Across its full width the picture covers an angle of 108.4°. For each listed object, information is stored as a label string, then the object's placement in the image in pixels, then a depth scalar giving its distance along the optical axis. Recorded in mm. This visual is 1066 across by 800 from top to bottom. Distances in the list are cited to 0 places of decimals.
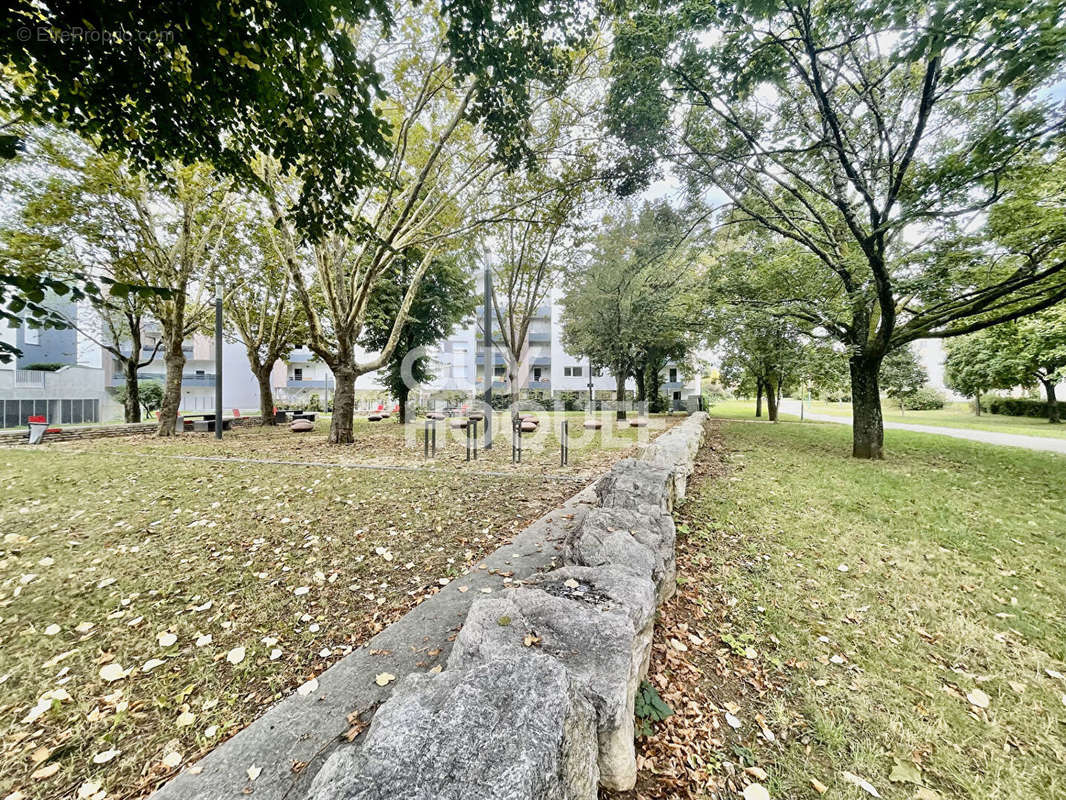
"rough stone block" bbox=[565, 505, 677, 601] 2836
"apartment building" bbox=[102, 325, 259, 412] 34375
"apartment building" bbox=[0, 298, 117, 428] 17141
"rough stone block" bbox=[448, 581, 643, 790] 1651
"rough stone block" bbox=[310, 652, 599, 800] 1085
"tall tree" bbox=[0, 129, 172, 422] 9859
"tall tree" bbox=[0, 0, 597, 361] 3082
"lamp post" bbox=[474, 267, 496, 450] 9855
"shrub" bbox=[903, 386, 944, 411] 36559
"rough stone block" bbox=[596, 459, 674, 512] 4133
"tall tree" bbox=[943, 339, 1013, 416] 21484
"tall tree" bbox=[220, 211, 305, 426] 14258
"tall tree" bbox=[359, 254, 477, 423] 17859
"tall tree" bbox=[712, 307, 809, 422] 9477
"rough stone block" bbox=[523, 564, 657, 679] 2166
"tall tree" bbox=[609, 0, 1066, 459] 4680
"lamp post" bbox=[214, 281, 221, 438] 12250
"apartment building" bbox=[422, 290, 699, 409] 32219
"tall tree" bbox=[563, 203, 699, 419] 11094
